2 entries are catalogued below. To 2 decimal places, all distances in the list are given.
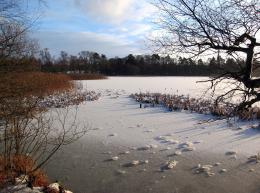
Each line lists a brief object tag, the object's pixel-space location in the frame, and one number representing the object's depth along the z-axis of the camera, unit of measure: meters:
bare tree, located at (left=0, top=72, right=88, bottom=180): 3.12
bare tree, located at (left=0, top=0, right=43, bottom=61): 3.13
